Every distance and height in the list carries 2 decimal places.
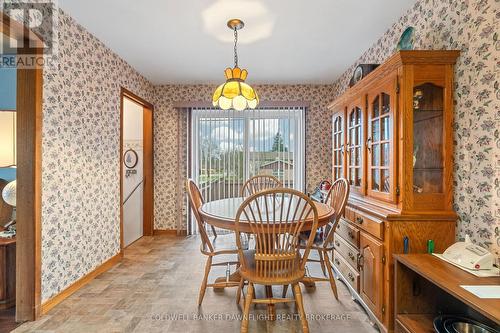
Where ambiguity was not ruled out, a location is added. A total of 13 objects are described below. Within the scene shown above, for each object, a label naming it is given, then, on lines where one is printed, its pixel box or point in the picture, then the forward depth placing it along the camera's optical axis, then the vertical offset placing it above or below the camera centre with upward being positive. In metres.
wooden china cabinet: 1.64 -0.01
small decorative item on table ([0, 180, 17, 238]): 2.13 -0.25
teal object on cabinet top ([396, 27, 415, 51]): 2.13 +1.09
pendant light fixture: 2.29 +0.68
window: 4.17 +0.36
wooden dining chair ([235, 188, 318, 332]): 1.68 -0.59
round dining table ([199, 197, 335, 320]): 1.81 -0.38
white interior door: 4.16 -0.15
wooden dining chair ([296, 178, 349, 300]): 2.12 -0.55
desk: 1.29 -0.80
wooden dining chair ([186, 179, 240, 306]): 2.12 -0.71
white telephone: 1.35 -0.50
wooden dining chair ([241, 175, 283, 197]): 3.39 -0.25
